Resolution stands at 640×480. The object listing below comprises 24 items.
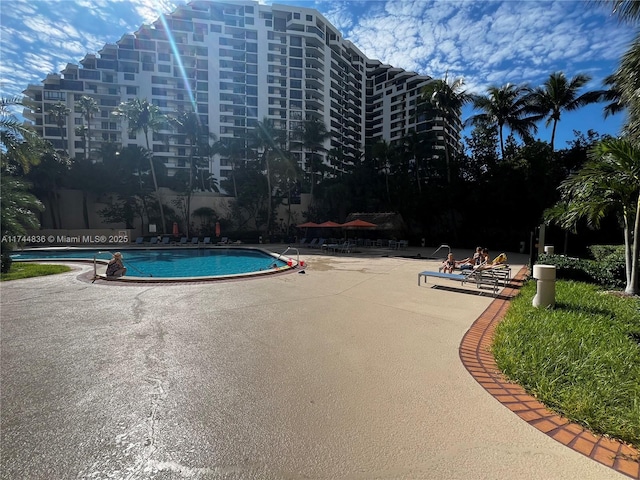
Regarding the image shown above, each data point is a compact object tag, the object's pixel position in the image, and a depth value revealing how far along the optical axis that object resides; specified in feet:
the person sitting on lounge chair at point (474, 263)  34.99
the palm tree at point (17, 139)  35.88
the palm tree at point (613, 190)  23.40
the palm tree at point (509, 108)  80.33
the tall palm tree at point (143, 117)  100.68
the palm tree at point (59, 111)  140.72
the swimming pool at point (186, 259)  46.70
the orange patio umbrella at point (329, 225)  78.11
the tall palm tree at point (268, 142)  104.27
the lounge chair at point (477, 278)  25.73
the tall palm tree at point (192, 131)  116.26
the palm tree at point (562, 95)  74.74
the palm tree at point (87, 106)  137.28
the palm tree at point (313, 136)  118.01
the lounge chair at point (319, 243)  81.55
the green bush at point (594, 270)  28.43
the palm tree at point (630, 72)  21.44
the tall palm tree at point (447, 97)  84.64
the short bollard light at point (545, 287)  18.72
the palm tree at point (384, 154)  104.68
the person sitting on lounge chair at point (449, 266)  35.86
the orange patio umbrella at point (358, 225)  73.42
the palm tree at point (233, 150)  115.75
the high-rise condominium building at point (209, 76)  198.18
